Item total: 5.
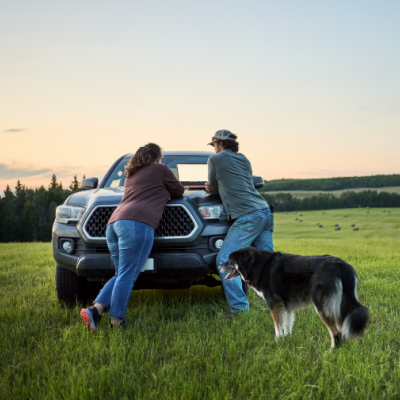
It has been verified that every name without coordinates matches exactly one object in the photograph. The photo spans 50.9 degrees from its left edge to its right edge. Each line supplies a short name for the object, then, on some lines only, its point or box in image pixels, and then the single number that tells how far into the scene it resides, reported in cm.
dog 351
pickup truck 464
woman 430
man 480
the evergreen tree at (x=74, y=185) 10569
